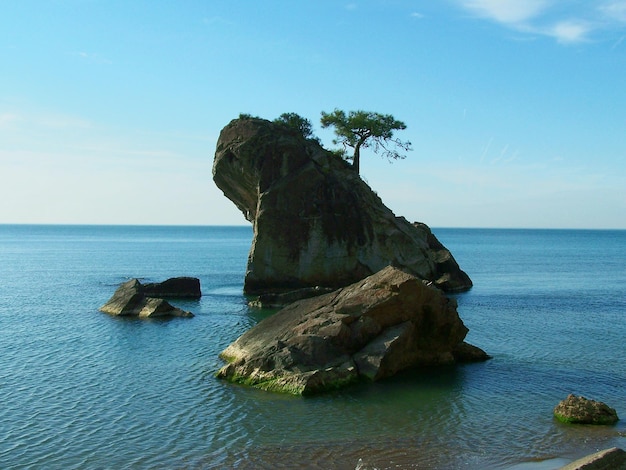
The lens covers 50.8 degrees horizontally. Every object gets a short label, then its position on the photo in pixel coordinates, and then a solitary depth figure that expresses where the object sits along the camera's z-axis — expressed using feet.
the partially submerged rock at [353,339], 78.48
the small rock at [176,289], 165.66
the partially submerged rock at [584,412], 64.49
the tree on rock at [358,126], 192.24
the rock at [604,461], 45.78
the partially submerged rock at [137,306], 135.03
